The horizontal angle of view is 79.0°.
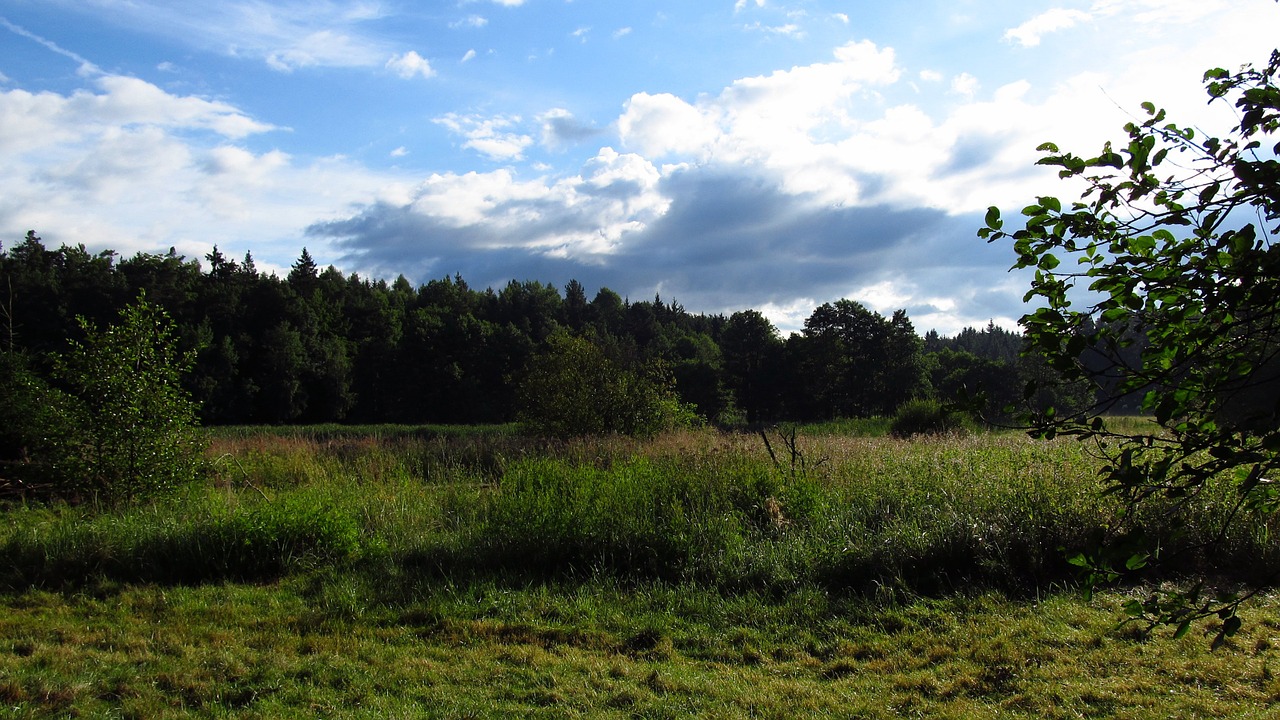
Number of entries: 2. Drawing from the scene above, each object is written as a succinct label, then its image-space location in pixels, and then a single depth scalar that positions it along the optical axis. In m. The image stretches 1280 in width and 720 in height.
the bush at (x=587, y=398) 19.14
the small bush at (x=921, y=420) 22.25
